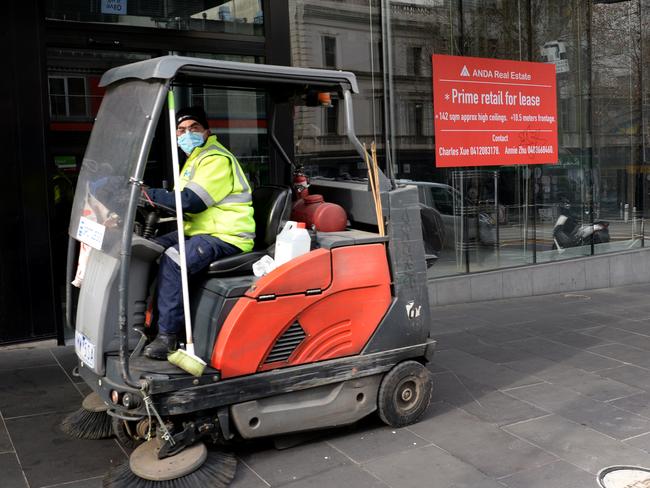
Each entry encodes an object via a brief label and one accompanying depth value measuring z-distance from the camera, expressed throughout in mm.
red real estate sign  10156
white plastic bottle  4527
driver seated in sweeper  4363
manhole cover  4309
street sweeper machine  4152
